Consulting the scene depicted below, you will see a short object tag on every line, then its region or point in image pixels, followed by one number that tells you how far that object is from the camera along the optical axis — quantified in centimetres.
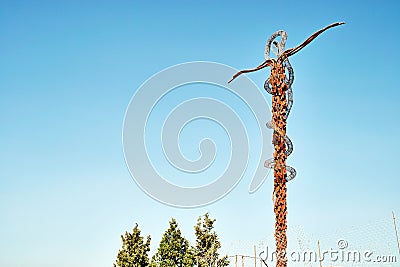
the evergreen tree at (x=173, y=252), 1844
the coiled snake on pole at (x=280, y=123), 1249
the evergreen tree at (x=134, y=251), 1858
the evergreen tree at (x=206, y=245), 1830
